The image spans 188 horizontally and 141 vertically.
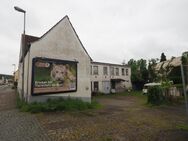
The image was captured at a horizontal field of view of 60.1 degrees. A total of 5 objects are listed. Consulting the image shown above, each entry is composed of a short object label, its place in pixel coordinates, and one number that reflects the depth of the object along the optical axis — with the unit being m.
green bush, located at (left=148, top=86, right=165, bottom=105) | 16.23
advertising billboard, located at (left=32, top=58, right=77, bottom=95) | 13.31
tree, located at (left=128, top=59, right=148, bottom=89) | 39.42
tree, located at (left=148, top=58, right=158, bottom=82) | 30.28
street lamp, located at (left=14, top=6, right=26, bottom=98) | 12.95
